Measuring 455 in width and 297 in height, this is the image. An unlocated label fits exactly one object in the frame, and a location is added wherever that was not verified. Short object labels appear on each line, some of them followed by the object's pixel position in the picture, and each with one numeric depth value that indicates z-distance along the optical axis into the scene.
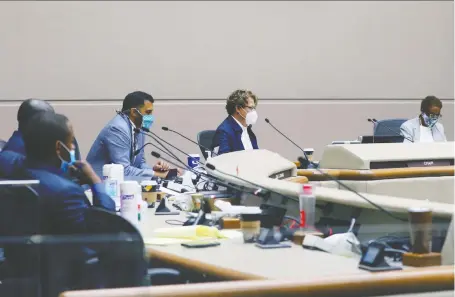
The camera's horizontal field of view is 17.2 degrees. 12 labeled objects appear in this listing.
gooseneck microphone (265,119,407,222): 3.92
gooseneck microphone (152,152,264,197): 5.15
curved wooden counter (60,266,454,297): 2.56
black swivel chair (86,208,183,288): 3.52
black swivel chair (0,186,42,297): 4.58
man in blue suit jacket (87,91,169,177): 7.87
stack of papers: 4.41
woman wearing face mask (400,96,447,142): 10.31
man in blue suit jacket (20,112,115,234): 4.41
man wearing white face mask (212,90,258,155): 8.81
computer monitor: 8.47
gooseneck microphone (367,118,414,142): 10.61
